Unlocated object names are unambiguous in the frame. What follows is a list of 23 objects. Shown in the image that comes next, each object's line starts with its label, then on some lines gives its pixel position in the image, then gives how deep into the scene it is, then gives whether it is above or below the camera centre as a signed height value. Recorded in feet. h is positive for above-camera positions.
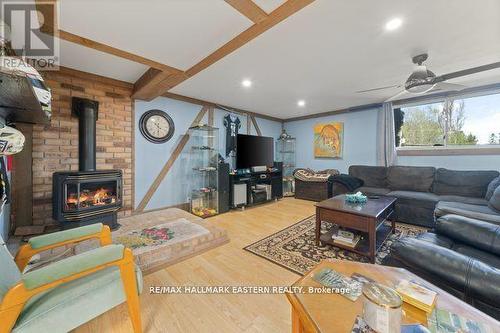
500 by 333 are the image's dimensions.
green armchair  2.89 -2.20
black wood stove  7.41 -0.91
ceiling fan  7.09 +3.22
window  10.79 +2.73
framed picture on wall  16.37 +2.28
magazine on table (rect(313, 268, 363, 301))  3.11 -1.99
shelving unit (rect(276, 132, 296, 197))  18.72 +1.20
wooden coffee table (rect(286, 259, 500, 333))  2.58 -2.05
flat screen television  14.28 +1.16
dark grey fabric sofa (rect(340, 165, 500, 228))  9.62 -1.38
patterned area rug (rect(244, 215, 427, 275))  6.86 -3.27
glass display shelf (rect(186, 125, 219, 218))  12.65 -0.13
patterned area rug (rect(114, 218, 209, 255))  6.96 -2.75
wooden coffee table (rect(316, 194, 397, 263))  6.64 -1.91
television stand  13.19 -1.61
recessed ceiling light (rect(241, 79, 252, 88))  10.11 +4.40
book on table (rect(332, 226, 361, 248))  7.28 -2.75
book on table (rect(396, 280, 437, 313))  2.75 -1.92
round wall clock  11.23 +2.37
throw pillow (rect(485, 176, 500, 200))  9.02 -0.94
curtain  13.56 +2.11
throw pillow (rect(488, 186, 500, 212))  7.87 -1.40
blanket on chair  15.61 -0.68
